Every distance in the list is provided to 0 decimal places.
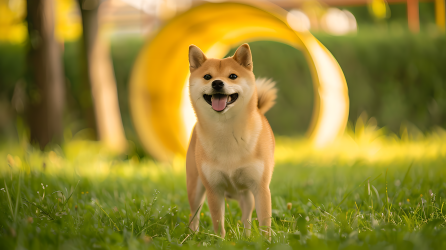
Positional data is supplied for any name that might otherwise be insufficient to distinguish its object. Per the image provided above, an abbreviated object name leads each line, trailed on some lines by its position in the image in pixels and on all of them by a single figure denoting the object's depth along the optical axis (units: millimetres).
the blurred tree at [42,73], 5191
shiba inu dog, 2084
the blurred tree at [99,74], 5801
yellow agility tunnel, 4492
